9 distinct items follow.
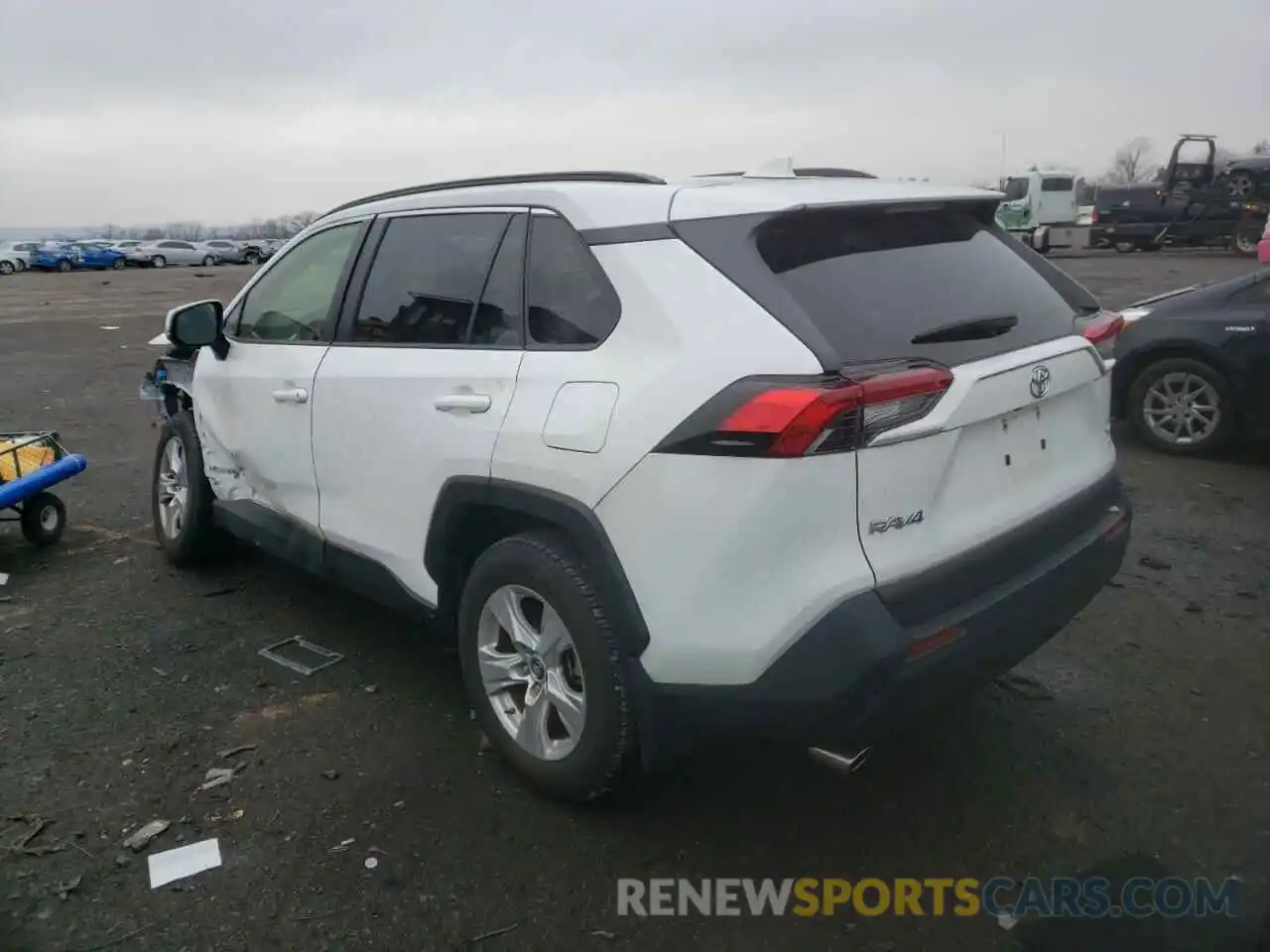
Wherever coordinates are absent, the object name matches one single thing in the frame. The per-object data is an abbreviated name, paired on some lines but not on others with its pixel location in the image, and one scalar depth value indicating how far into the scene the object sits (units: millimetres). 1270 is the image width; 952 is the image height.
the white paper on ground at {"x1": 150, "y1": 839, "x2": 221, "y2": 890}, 2955
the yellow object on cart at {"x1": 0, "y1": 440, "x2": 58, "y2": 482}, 5789
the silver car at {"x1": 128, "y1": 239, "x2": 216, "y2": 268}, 52406
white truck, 33781
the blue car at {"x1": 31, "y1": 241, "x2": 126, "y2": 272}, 47906
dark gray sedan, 6863
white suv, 2525
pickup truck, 26375
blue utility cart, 5535
